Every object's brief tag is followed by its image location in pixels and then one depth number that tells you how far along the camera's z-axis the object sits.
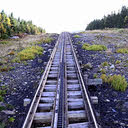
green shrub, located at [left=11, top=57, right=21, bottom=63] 11.71
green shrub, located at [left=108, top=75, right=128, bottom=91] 6.91
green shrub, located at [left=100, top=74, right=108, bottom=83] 7.69
